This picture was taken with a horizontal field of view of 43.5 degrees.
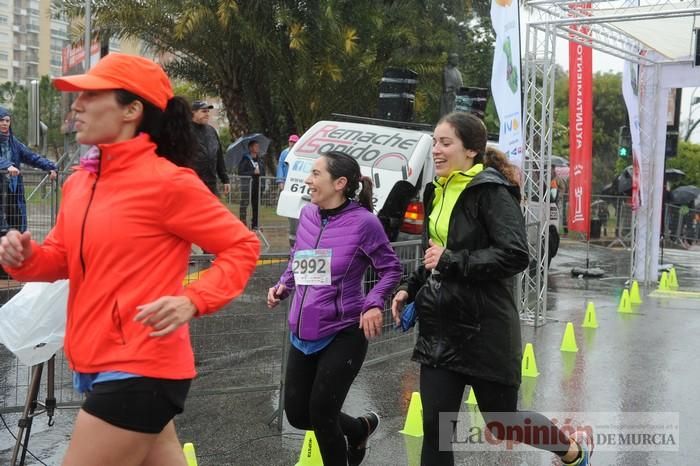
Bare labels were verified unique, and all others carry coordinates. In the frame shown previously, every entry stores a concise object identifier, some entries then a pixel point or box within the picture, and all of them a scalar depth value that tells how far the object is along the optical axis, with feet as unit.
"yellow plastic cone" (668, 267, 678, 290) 49.12
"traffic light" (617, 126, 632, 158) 77.82
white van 33.01
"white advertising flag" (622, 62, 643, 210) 47.06
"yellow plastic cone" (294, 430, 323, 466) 16.80
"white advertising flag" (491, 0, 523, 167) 31.42
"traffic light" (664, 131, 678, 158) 70.49
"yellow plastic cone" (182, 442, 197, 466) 15.84
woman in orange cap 9.11
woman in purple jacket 14.43
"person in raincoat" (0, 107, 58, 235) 30.25
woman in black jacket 12.73
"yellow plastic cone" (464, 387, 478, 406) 22.13
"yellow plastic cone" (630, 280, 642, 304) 41.75
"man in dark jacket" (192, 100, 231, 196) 34.01
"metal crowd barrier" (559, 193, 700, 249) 78.84
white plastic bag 14.07
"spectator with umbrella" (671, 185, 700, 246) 87.20
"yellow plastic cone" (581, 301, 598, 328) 34.40
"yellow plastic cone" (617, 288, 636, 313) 38.58
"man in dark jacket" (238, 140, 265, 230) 42.80
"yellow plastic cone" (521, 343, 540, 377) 25.46
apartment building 383.04
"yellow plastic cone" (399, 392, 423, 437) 19.22
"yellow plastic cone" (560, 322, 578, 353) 29.40
